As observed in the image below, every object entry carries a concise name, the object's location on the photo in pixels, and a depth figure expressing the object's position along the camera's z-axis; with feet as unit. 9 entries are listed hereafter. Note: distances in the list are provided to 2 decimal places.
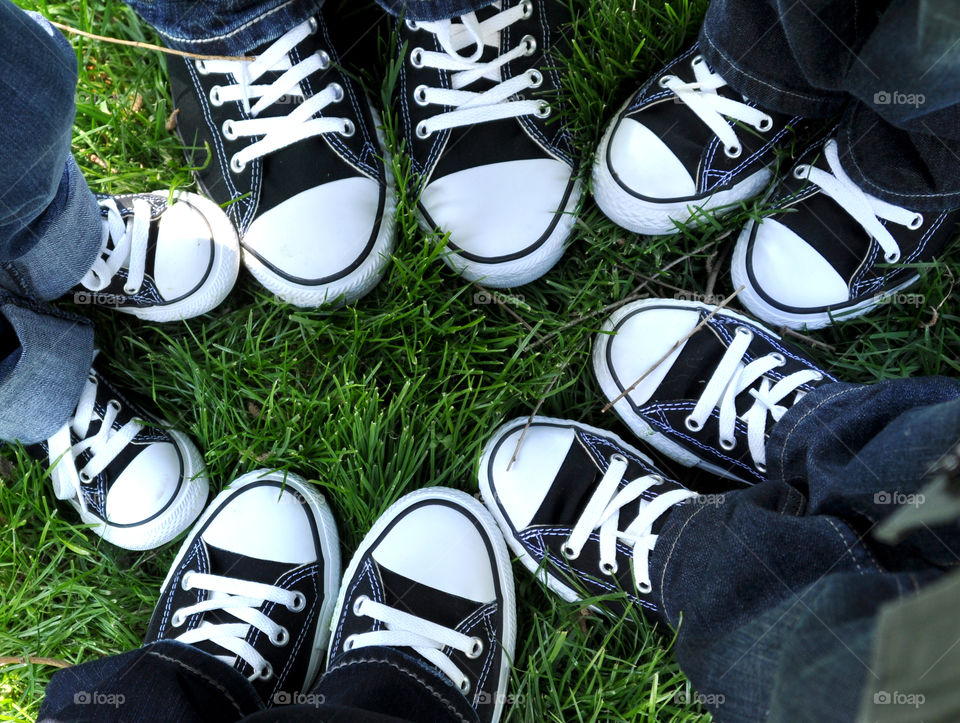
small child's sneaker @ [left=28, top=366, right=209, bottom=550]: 2.11
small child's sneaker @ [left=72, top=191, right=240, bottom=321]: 2.06
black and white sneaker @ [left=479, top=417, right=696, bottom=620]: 2.06
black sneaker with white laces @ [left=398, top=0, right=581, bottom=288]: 2.03
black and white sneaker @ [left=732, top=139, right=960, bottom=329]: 2.00
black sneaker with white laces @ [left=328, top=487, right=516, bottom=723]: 1.99
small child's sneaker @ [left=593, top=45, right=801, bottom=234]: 2.02
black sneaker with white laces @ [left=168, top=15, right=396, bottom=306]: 2.03
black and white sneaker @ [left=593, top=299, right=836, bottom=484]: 2.06
